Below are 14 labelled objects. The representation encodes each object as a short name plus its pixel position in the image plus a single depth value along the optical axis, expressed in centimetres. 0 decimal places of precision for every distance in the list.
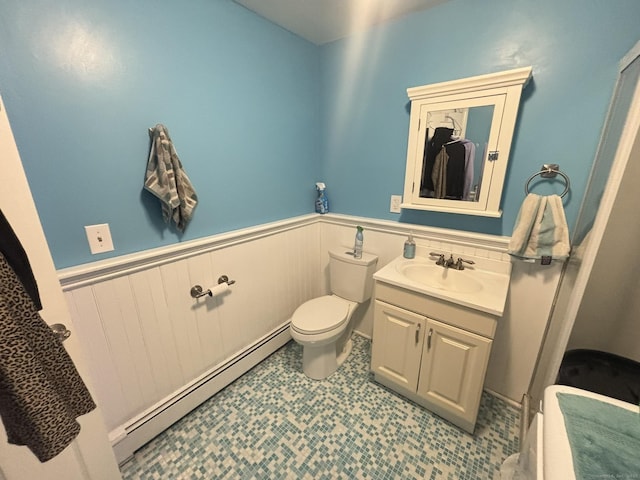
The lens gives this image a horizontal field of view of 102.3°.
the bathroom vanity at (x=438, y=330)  124
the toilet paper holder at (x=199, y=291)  140
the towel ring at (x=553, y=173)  124
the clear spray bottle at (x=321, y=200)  208
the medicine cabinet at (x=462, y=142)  128
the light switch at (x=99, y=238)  106
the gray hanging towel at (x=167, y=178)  116
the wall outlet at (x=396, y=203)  175
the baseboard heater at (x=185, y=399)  126
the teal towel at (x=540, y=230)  121
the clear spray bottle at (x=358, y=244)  184
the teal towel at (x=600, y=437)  58
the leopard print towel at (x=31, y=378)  53
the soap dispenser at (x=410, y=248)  166
